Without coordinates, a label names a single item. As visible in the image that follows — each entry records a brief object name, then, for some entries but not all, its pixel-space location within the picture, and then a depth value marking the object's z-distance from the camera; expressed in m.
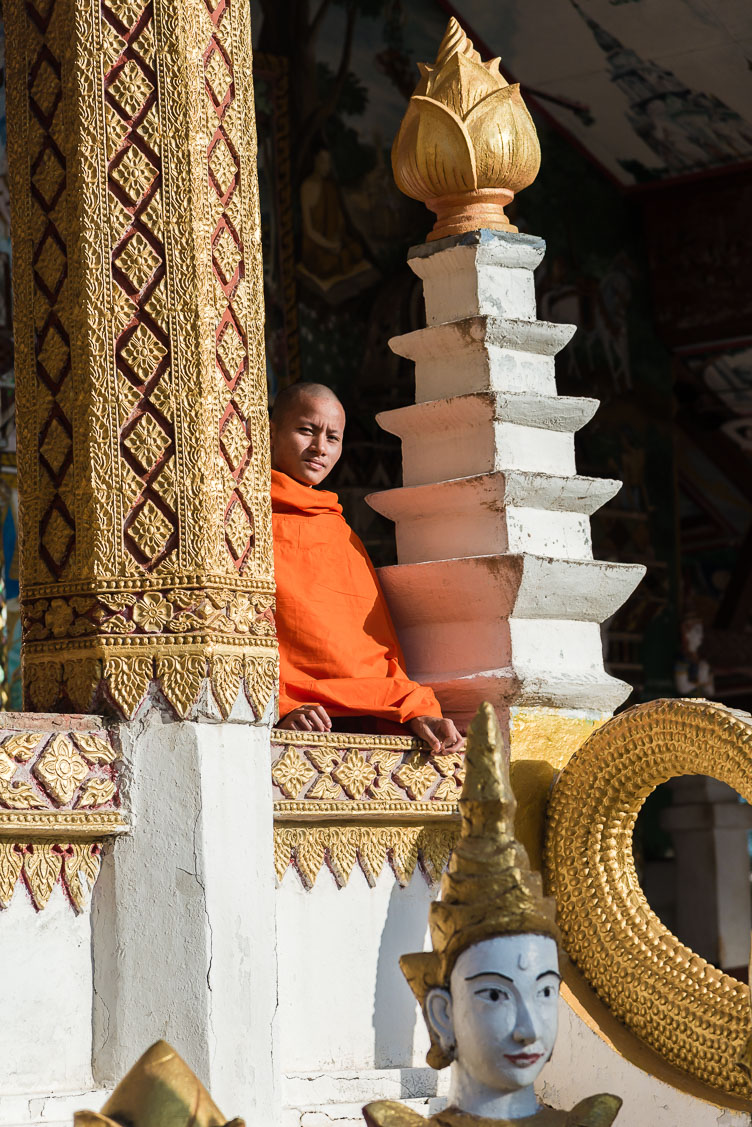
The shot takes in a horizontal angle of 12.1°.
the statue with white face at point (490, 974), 5.08
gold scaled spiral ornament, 7.31
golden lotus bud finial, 8.74
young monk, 7.84
